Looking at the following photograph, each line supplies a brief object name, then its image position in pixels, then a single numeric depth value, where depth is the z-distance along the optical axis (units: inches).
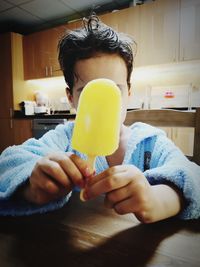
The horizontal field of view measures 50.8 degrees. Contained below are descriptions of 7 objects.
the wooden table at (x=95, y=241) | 11.0
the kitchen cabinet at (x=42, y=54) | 136.3
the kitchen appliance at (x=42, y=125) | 117.3
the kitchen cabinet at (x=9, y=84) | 141.1
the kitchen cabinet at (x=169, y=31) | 97.1
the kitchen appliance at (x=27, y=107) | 139.3
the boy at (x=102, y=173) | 13.7
